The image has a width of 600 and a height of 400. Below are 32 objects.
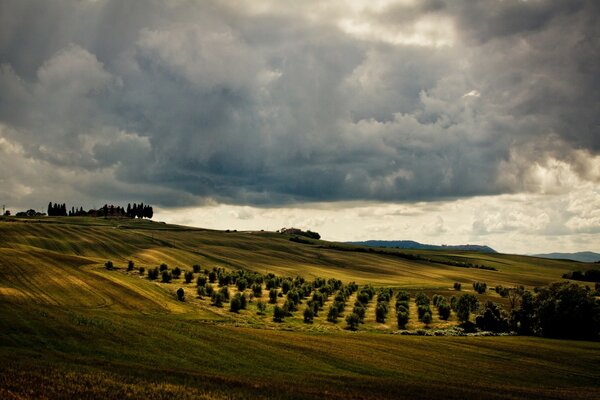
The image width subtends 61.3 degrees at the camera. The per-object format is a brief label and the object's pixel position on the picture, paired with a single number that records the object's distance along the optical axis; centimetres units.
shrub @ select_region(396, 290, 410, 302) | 13339
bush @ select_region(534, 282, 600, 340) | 9575
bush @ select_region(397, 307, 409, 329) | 10019
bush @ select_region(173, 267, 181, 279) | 13688
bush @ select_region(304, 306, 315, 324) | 9922
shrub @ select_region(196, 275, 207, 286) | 12754
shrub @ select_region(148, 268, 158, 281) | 12890
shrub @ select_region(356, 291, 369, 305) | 12812
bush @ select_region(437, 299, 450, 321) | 11282
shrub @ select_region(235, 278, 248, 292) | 13191
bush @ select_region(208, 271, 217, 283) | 14075
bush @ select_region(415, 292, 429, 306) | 12636
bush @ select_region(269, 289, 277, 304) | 11958
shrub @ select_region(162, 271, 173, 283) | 12756
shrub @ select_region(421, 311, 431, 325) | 10681
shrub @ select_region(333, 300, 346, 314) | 11078
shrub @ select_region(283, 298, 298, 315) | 10757
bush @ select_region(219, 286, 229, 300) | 11329
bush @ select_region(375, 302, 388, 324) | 10594
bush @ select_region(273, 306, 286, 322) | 9788
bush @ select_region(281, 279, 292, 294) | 13788
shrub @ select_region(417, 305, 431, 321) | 11057
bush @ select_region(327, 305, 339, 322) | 10294
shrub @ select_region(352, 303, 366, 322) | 10561
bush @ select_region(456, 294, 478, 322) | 10981
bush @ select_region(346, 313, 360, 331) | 9540
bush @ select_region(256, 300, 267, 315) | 10406
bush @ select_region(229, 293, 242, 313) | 10144
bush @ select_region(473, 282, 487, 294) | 16618
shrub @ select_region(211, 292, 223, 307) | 10575
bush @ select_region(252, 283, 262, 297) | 12808
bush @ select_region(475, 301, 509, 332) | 10025
